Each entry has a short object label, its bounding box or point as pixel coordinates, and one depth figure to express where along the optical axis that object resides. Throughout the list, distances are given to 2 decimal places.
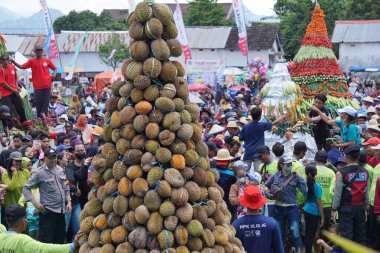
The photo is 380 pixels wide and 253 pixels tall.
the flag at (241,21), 30.09
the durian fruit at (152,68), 6.43
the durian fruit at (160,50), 6.46
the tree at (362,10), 63.48
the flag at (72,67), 28.02
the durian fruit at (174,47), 6.66
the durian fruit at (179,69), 6.73
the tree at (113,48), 67.31
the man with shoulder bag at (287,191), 10.01
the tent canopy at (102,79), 44.54
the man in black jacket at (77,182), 10.69
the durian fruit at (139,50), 6.50
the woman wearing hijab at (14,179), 10.52
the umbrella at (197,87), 34.57
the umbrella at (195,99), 23.44
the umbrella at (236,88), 33.22
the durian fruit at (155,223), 6.20
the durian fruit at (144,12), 6.46
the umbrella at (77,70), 60.00
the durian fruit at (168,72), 6.51
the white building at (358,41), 60.28
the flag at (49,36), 25.86
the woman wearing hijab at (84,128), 15.45
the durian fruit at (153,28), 6.43
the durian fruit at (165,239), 6.18
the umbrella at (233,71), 45.49
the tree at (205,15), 80.12
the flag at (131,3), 19.21
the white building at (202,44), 66.50
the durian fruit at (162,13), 6.51
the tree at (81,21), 97.56
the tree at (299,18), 64.50
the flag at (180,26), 28.56
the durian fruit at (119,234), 6.32
